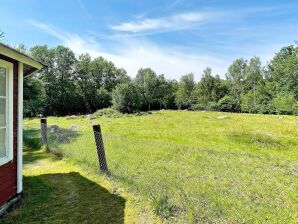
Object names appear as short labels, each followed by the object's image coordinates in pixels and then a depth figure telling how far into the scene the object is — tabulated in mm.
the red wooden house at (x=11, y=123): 3296
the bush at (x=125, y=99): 26547
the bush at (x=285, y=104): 29817
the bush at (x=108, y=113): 24934
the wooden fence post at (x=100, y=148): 4906
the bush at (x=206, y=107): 40375
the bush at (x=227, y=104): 40781
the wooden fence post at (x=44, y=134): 7859
